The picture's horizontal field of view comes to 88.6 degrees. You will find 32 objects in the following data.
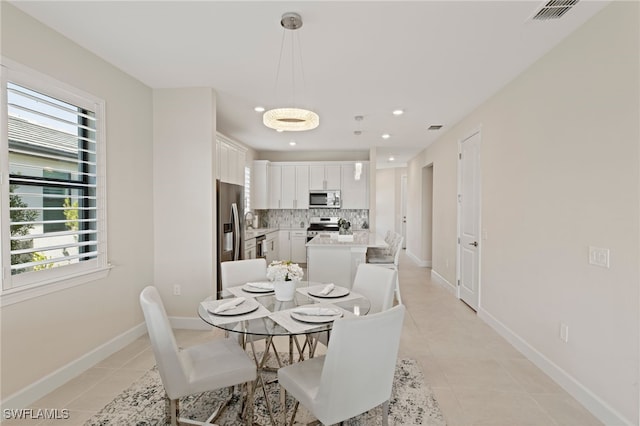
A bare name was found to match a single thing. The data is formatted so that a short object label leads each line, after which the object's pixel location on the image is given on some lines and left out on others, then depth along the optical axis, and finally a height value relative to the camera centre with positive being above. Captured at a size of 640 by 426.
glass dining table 1.82 -0.64
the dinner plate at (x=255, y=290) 2.48 -0.61
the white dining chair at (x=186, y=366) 1.72 -0.92
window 2.20 +0.20
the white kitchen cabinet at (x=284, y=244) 7.45 -0.79
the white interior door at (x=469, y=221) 4.25 -0.18
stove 7.30 -0.39
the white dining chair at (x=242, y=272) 2.94 -0.58
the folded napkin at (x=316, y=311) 1.96 -0.62
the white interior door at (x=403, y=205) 10.46 +0.12
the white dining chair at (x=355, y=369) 1.47 -0.77
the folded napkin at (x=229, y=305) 2.02 -0.61
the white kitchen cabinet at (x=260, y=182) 7.28 +0.60
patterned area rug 2.09 -1.35
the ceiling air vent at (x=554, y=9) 2.11 +1.32
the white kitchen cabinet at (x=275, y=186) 7.49 +0.53
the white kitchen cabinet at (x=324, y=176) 7.32 +0.74
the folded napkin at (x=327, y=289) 2.40 -0.60
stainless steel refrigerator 3.94 -0.17
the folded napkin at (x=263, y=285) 2.53 -0.60
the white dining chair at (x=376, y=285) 2.45 -0.61
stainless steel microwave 7.32 +0.22
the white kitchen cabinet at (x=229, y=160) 4.50 +0.74
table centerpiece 2.27 -0.49
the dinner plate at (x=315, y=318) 1.86 -0.63
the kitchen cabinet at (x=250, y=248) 5.28 -0.65
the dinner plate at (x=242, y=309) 1.98 -0.63
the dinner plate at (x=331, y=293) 2.36 -0.62
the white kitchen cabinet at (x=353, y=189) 7.27 +0.44
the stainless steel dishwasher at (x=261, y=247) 5.87 -0.69
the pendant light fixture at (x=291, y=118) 2.71 +0.78
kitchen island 4.44 -0.70
